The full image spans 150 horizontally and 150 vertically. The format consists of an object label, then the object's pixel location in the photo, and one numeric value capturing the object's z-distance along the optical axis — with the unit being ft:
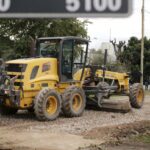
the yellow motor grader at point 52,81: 46.03
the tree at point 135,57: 177.06
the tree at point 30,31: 93.09
